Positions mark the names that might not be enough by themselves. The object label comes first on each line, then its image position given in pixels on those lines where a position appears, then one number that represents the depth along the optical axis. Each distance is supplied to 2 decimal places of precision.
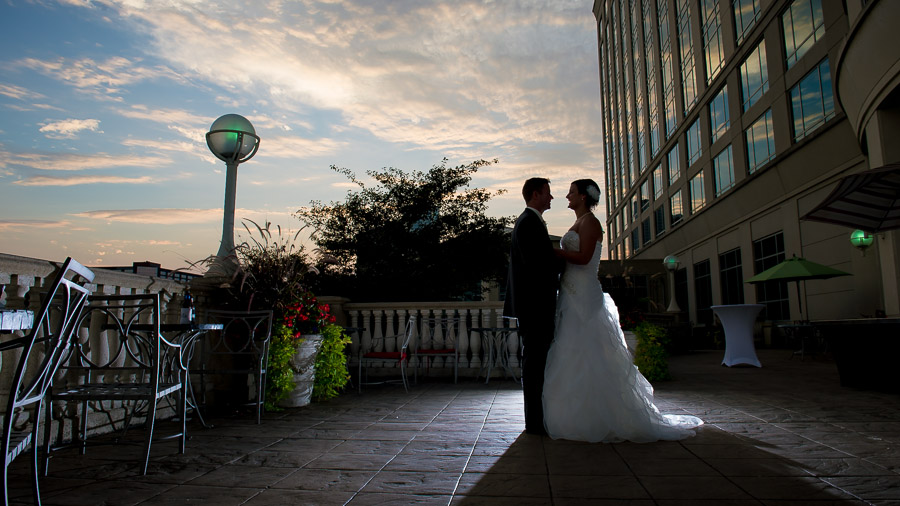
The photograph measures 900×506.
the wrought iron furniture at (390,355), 6.38
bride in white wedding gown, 3.51
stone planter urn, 5.16
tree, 13.89
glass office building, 8.73
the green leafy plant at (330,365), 5.58
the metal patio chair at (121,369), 2.74
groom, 3.81
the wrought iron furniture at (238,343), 4.64
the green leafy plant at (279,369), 4.88
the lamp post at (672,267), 17.89
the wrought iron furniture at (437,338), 7.48
